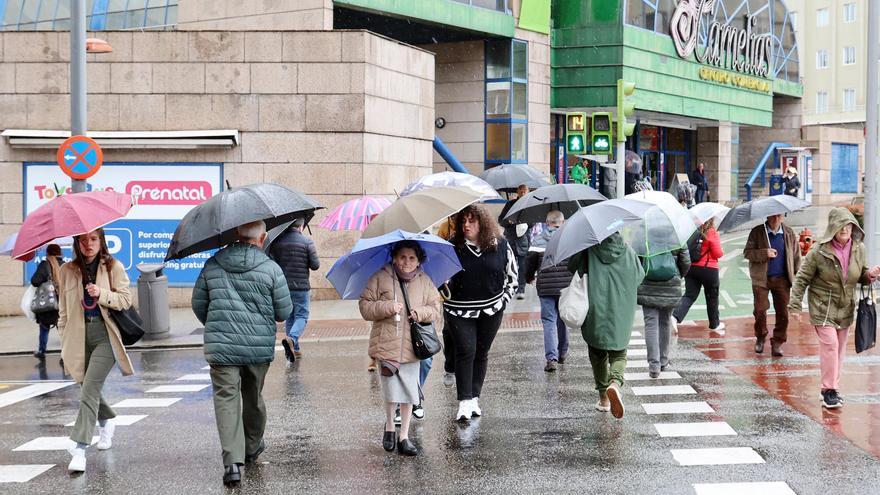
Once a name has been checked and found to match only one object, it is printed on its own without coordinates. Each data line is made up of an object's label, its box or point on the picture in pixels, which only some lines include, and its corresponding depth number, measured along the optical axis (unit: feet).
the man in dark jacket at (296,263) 41.63
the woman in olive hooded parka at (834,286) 30.63
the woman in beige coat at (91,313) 26.12
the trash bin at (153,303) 48.85
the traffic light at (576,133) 62.28
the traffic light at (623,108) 66.08
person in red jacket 44.70
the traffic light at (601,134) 62.90
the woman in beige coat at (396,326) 25.95
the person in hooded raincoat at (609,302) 29.86
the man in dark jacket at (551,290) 37.63
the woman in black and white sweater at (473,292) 28.89
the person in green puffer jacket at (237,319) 23.71
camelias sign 126.41
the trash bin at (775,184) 135.74
